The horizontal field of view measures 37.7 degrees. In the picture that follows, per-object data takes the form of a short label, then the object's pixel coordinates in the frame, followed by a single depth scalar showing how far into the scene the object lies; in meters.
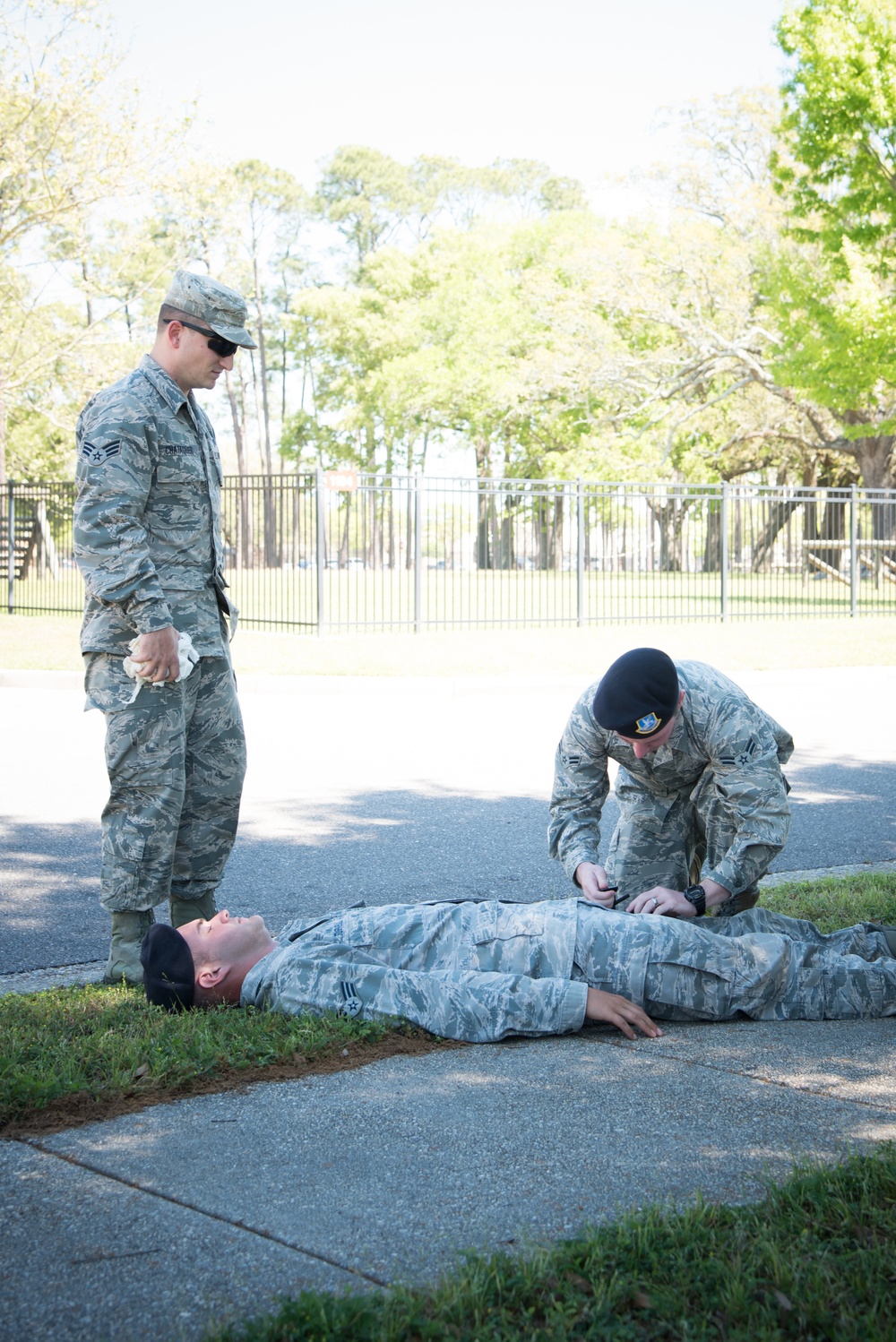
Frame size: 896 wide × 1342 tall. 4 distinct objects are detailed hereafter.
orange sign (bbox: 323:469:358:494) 18.92
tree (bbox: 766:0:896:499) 18.64
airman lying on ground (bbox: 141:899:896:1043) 3.64
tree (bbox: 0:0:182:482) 22.17
